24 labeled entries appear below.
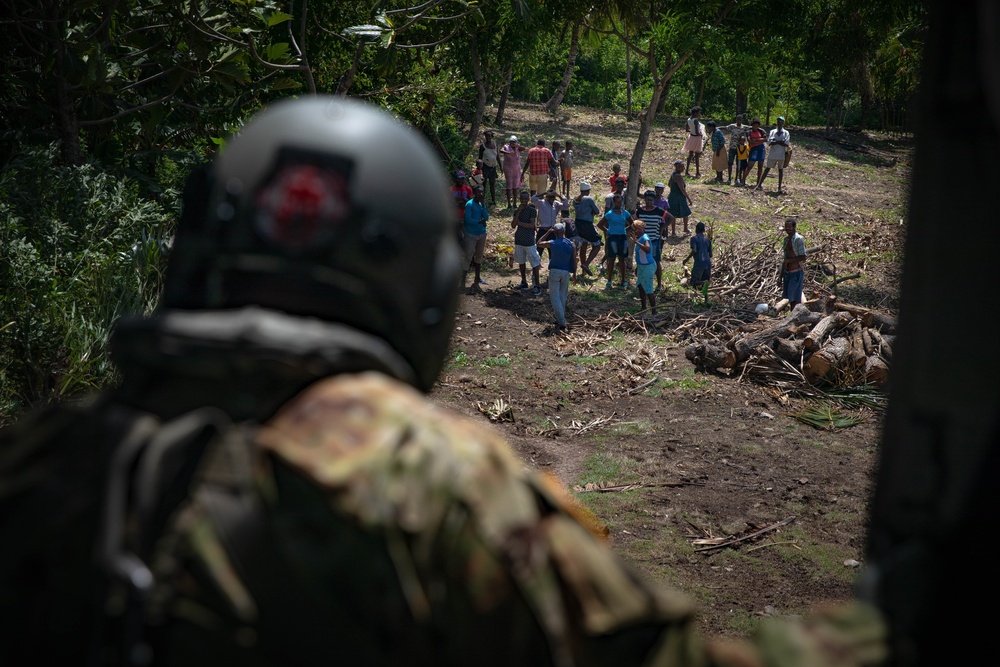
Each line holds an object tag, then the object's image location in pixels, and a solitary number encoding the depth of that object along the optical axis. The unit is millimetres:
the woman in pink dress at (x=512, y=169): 19828
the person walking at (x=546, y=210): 15883
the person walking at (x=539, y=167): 19641
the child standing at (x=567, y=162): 21000
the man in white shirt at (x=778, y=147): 21766
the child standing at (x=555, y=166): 20409
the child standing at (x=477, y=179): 16459
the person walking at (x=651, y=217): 15281
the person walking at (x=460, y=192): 15727
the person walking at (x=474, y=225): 14945
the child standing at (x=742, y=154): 22156
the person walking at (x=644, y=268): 13898
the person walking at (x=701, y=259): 15047
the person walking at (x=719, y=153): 22422
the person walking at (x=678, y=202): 18047
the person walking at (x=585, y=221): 15867
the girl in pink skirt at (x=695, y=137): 21797
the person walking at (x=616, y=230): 15516
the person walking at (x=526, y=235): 14992
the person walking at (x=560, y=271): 13578
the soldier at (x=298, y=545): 1302
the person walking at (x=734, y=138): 22266
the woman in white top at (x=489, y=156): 19859
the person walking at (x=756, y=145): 21891
